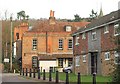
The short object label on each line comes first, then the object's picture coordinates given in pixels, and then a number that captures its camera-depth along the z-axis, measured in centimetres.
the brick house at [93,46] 4378
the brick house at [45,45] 7219
